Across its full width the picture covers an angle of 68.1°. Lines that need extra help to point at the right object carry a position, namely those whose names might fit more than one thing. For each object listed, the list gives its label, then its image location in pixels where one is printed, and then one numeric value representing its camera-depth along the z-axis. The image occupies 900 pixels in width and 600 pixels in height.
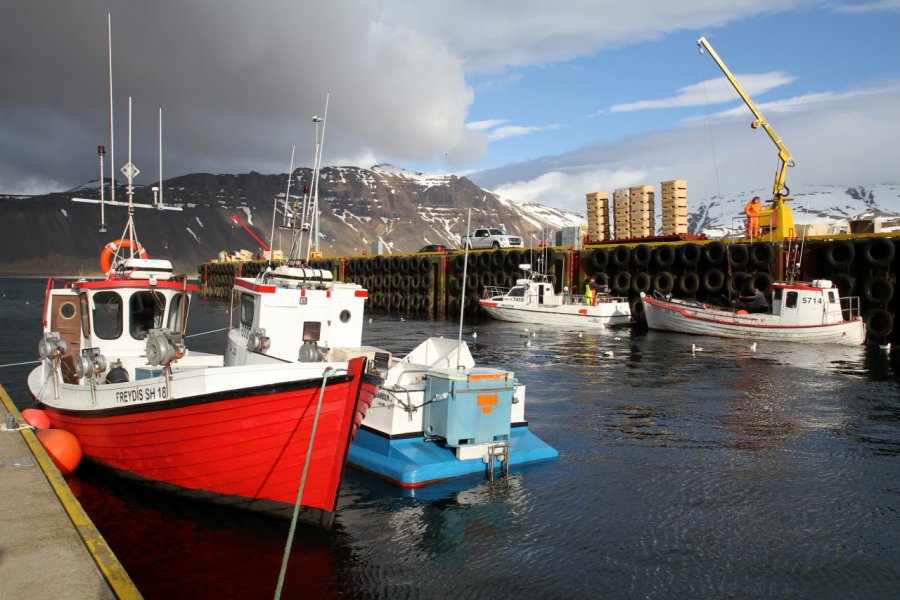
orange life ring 13.43
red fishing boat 8.17
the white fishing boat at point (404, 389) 10.20
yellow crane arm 42.19
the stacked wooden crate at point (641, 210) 43.20
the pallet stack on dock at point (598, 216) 46.12
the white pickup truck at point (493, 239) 53.78
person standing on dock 38.47
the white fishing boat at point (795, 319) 29.08
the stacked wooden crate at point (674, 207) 41.00
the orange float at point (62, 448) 10.47
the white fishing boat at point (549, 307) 37.00
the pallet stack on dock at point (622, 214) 44.25
